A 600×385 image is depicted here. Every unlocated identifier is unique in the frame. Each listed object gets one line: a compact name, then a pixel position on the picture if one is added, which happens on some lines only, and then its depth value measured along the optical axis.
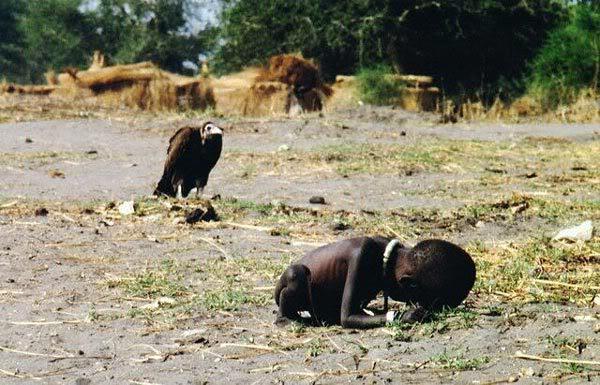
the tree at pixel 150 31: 88.50
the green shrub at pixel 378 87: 44.78
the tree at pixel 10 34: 110.37
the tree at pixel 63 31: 94.19
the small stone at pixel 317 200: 19.78
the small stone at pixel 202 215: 16.70
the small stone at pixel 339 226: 16.17
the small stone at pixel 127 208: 17.64
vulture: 19.39
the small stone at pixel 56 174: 24.45
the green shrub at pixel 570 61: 45.81
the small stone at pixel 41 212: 17.67
